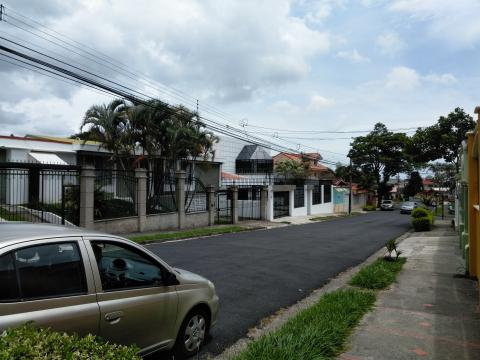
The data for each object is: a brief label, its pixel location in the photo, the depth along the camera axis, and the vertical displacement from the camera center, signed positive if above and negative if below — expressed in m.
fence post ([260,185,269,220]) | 30.20 -0.99
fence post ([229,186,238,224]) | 26.20 -0.84
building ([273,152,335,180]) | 52.13 +2.80
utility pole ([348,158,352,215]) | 48.13 -2.02
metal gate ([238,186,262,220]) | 29.98 -1.13
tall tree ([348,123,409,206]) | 58.25 +4.82
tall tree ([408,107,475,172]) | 28.36 +3.51
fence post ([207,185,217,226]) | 23.58 -0.85
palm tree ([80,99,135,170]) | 20.31 +3.04
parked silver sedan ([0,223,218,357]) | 3.19 -0.91
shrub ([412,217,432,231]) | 23.92 -2.02
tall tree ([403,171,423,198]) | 83.00 +0.78
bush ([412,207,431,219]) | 24.72 -1.44
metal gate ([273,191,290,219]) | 32.16 -1.21
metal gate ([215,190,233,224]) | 26.06 -1.19
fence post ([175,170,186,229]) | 21.16 -0.20
